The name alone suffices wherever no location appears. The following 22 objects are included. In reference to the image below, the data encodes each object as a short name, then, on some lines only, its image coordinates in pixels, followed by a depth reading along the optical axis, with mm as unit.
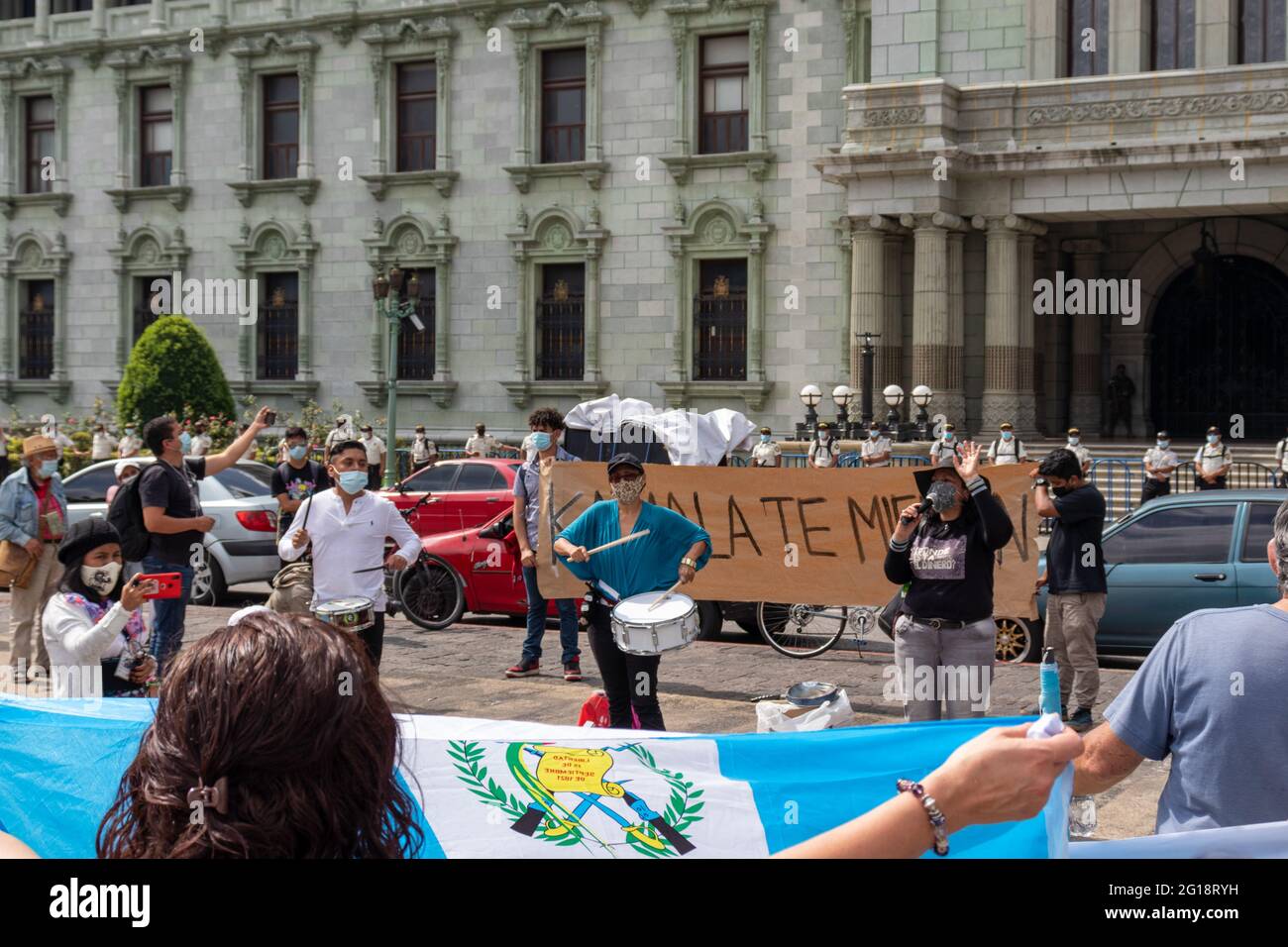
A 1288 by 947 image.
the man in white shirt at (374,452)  30969
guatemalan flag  4398
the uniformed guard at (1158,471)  24469
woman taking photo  7195
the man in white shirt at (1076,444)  25116
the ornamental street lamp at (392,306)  28922
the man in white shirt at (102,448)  28391
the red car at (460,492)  16797
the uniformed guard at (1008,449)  26422
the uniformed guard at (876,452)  25969
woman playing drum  8625
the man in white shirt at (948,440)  20969
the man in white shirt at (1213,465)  24188
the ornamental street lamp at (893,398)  28141
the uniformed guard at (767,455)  26923
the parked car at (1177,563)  11953
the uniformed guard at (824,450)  26453
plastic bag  7379
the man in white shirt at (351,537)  9227
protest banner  12523
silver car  16891
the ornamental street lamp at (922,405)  27844
